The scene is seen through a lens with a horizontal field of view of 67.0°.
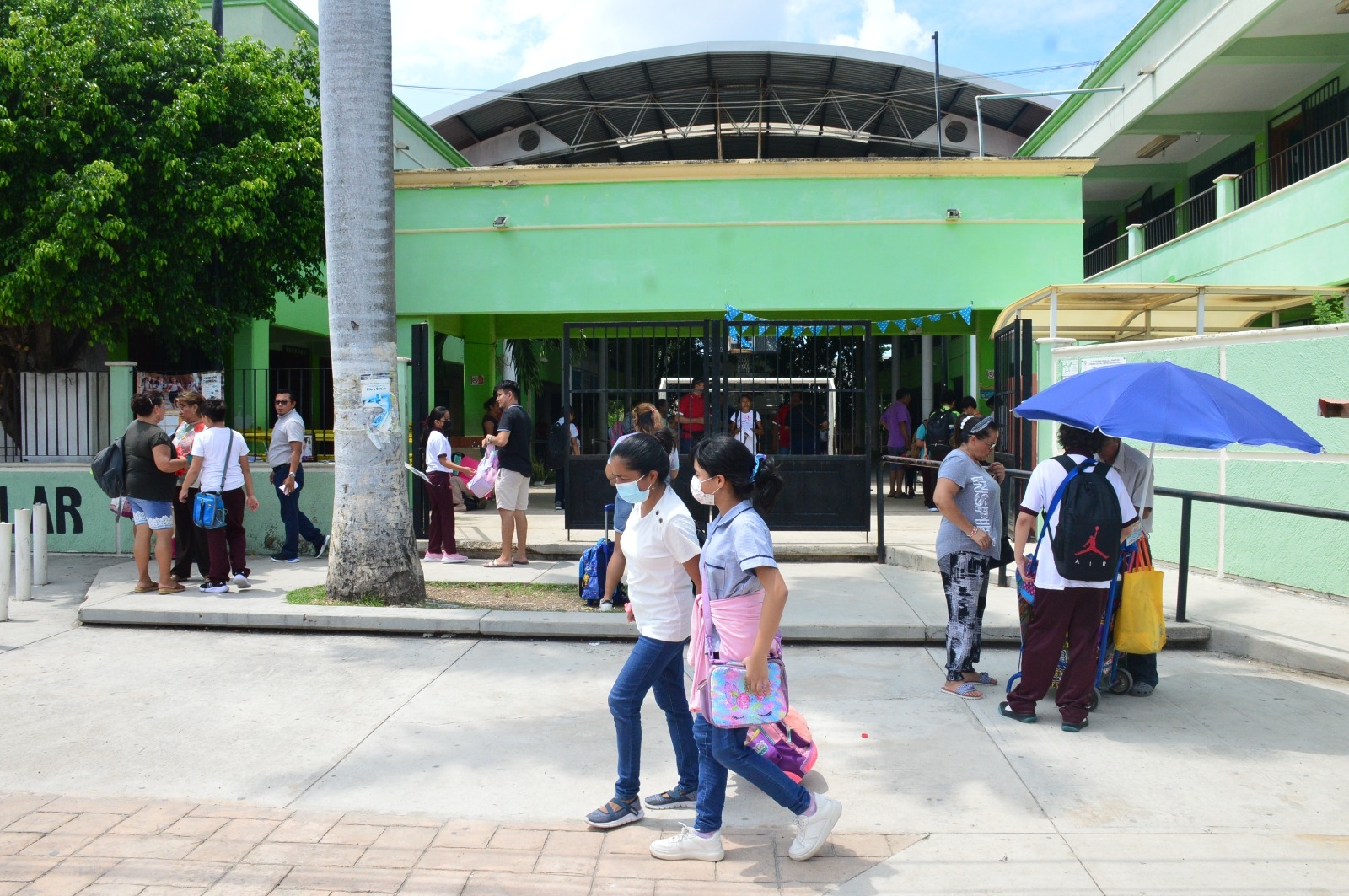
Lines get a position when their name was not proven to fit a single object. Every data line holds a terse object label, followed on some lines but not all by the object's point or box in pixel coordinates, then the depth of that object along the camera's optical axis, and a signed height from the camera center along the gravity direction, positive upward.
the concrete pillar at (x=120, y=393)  11.37 +0.36
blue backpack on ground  7.77 -1.14
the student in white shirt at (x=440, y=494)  10.01 -0.71
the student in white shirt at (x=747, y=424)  10.44 -0.02
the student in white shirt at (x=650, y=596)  3.92 -0.68
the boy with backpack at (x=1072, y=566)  5.11 -0.73
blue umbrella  5.11 +0.06
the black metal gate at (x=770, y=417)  10.23 +0.05
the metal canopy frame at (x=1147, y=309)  11.45 +1.44
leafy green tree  11.70 +3.09
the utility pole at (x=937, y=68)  24.73 +8.72
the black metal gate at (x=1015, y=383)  9.88 +0.39
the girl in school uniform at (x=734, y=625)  3.55 -0.72
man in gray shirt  10.09 -0.45
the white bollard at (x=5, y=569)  7.69 -1.09
